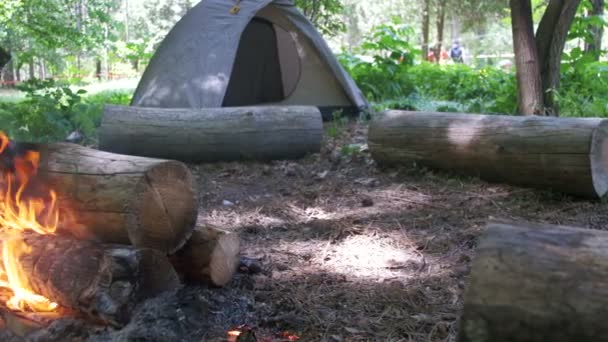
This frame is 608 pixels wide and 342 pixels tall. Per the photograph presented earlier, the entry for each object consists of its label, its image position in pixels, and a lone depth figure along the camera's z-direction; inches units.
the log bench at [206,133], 234.1
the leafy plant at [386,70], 423.2
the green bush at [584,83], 284.0
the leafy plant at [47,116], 271.9
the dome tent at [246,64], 287.3
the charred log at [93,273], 93.1
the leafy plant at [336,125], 295.7
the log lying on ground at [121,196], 101.7
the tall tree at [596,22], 289.3
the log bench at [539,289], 65.7
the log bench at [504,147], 168.4
